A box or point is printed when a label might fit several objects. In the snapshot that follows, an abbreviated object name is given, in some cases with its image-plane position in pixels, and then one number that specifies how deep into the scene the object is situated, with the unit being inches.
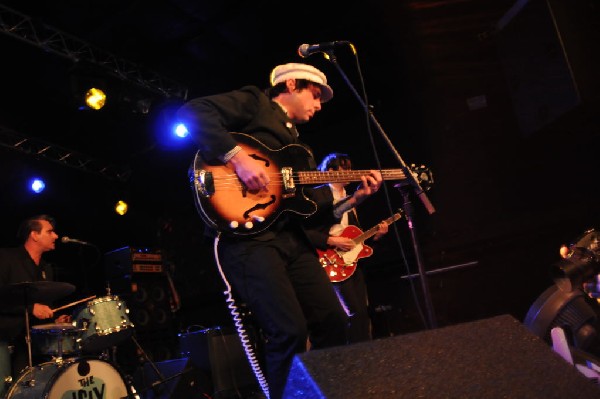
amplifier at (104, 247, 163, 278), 303.0
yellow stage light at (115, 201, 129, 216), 356.5
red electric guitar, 193.5
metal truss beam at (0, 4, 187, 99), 220.4
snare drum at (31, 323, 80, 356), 192.5
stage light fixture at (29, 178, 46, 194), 317.4
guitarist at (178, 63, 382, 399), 94.3
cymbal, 179.5
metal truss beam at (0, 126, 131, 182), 286.7
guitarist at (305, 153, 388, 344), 180.5
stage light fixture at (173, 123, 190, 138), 304.2
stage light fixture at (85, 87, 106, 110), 250.8
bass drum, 172.6
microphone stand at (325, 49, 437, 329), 119.3
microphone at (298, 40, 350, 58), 121.3
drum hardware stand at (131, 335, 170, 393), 206.2
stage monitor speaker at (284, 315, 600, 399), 60.9
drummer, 191.3
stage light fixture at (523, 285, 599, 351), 105.6
